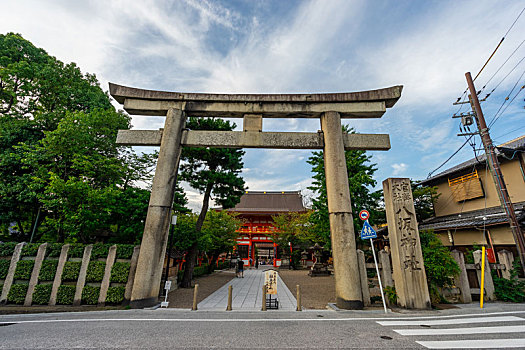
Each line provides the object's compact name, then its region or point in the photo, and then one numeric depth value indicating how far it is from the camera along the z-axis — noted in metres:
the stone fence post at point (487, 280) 6.88
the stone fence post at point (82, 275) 7.02
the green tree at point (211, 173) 12.09
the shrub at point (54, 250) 7.53
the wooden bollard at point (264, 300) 6.54
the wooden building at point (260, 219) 27.83
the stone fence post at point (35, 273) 7.12
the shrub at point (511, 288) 6.74
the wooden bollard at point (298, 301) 6.55
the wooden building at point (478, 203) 11.03
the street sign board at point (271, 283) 7.07
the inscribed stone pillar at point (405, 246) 6.11
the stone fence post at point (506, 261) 7.04
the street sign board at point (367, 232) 6.32
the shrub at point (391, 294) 6.39
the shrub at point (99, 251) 7.38
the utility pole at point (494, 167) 7.71
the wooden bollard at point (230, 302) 6.61
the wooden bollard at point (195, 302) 6.57
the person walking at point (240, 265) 17.53
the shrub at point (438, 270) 6.52
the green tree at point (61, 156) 8.44
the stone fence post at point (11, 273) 7.14
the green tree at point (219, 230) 18.12
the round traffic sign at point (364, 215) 6.58
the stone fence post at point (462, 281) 6.70
